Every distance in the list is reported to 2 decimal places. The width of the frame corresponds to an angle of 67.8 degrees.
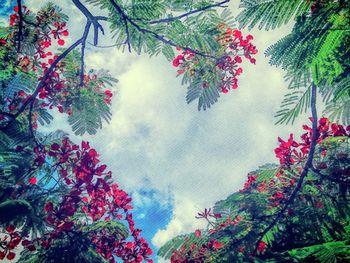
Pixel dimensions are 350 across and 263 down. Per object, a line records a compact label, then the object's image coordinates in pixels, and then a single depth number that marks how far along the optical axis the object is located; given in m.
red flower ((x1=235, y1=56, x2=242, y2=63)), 4.28
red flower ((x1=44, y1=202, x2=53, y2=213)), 3.06
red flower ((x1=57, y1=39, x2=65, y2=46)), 4.51
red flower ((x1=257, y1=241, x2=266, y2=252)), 2.66
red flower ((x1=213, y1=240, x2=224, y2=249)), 2.80
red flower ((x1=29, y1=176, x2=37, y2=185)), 3.45
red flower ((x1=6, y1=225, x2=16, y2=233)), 2.79
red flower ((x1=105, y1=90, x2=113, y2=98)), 4.68
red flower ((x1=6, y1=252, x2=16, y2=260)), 3.27
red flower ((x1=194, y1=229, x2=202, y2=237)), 3.15
